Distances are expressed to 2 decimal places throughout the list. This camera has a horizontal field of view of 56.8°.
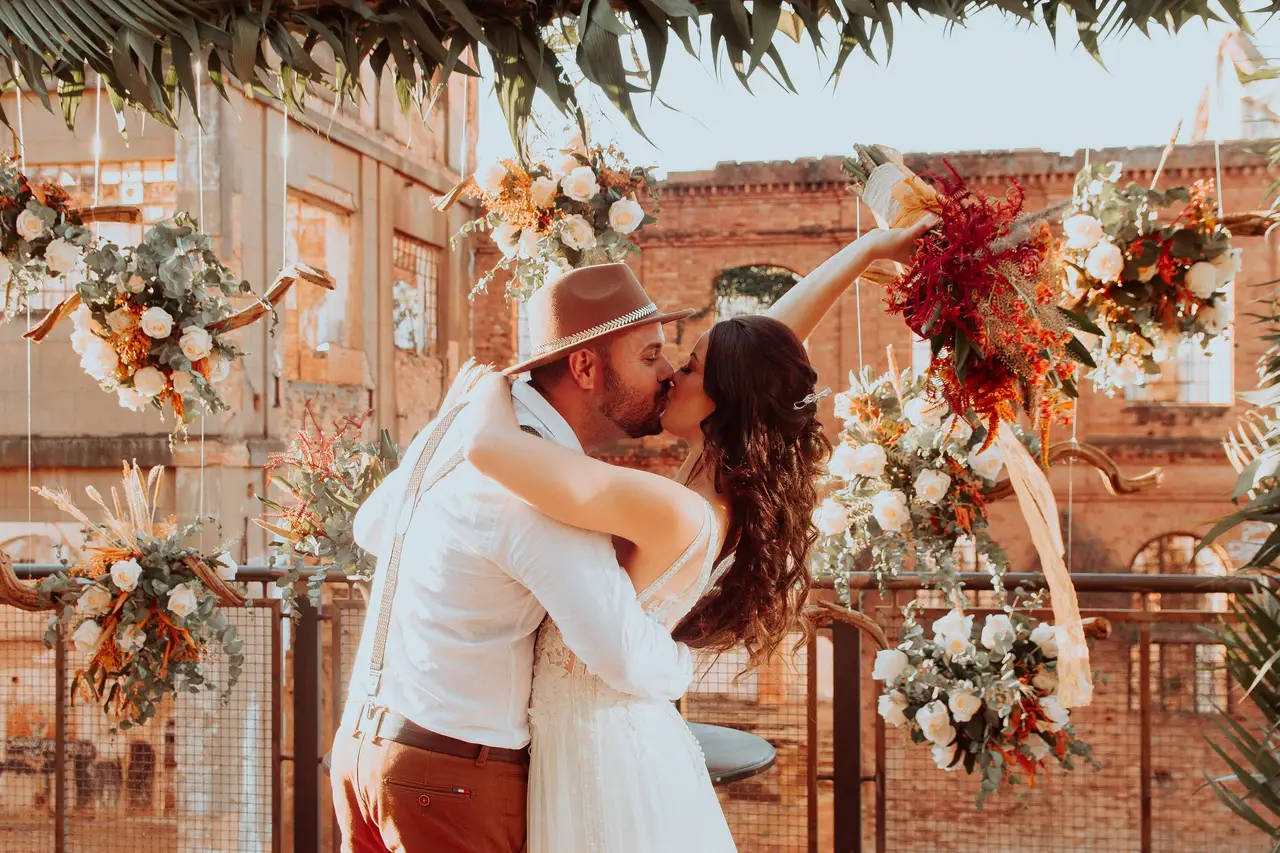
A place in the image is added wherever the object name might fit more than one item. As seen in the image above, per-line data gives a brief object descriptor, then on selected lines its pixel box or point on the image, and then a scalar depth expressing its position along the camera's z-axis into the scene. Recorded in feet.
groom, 5.94
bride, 5.97
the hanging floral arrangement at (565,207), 11.50
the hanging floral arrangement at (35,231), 11.88
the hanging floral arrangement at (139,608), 12.09
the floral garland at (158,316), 11.76
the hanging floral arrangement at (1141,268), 10.60
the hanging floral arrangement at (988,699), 11.00
